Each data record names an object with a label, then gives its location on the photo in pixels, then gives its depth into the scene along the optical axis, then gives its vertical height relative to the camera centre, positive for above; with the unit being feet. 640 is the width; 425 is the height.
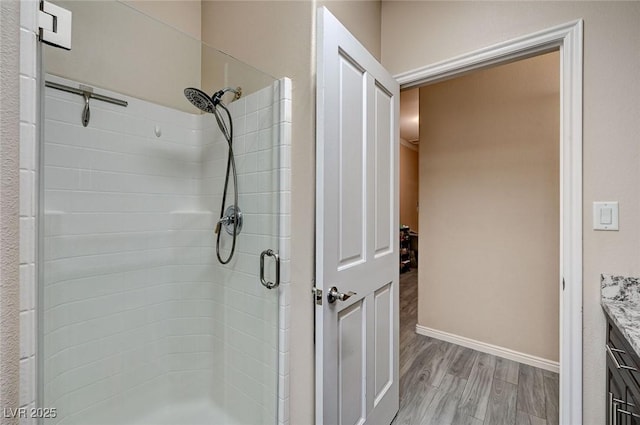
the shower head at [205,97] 5.09 +2.05
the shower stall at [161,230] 4.15 -0.31
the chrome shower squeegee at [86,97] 4.06 +1.77
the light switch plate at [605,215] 3.89 -0.01
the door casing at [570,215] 4.07 -0.02
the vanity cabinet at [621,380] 2.91 -1.84
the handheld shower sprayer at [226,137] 5.18 +1.38
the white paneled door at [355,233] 3.63 -0.29
